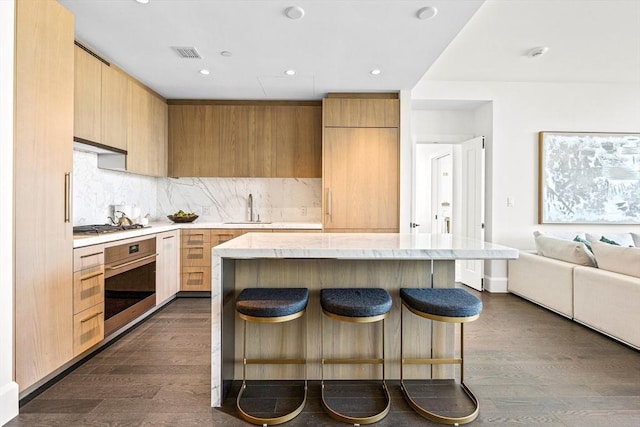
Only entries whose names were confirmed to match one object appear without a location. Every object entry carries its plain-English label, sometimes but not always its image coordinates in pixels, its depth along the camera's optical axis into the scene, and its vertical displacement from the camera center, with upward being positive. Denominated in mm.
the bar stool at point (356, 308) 1752 -494
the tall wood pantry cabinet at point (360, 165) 4004 +566
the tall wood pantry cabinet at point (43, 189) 1845 +140
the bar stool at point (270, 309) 1736 -490
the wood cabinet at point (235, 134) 4312 +995
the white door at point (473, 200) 4375 +172
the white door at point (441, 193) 6543 +393
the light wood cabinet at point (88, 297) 2258 -585
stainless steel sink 4539 -121
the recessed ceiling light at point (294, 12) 2312 +1383
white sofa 2697 -668
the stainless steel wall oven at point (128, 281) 2629 -589
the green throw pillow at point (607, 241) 3677 -297
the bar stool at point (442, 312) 1757 -514
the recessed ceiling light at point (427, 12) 2289 +1368
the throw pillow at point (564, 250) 3281 -379
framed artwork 4332 +437
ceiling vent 2922 +1409
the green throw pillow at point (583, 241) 3578 -300
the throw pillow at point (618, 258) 2764 -379
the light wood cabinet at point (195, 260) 4012 -554
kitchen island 2143 -581
